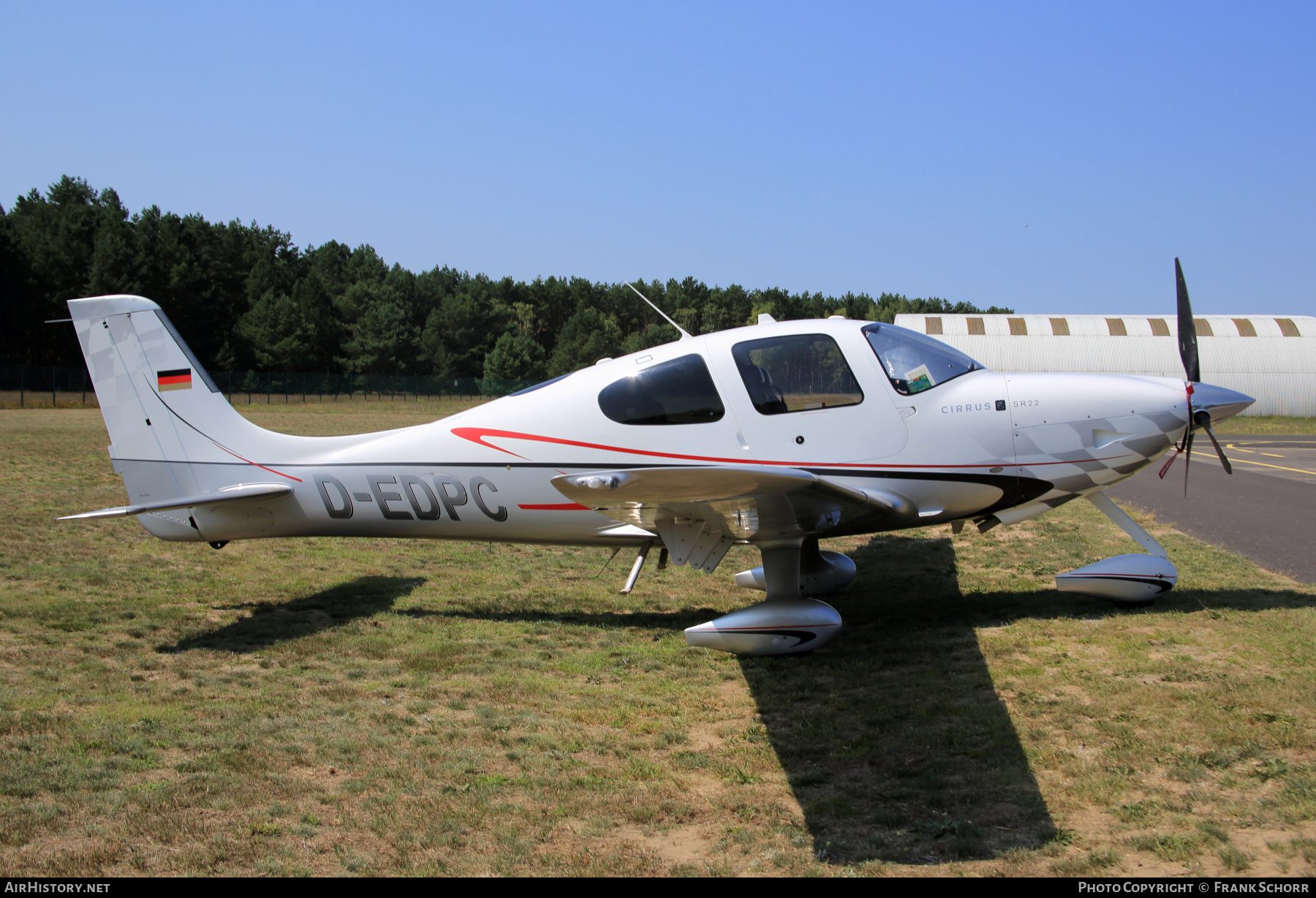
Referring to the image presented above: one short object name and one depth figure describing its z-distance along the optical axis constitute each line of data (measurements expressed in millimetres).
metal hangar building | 34312
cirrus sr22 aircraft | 6750
